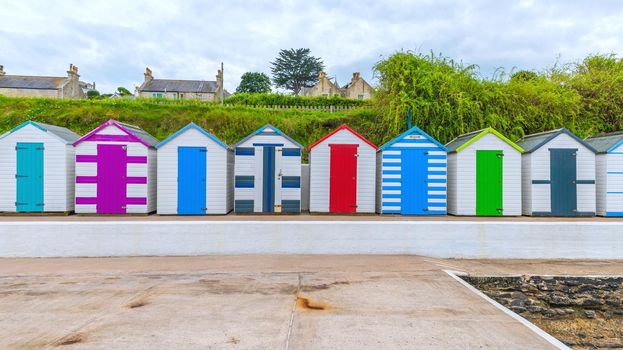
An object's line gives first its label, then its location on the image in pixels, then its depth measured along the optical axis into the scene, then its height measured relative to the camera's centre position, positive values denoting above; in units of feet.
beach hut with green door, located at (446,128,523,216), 29.55 +0.19
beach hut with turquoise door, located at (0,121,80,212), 28.04 +0.73
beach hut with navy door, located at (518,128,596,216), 29.68 +0.18
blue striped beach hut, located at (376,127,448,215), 29.84 +0.28
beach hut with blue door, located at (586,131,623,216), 29.66 +0.10
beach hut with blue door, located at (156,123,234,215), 28.84 +0.51
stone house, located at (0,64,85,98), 135.95 +35.16
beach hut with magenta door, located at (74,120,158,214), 28.22 +0.58
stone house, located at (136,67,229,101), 141.90 +35.13
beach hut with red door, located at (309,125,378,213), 29.94 +0.44
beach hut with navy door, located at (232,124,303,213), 29.37 +0.51
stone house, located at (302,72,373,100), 137.39 +34.82
